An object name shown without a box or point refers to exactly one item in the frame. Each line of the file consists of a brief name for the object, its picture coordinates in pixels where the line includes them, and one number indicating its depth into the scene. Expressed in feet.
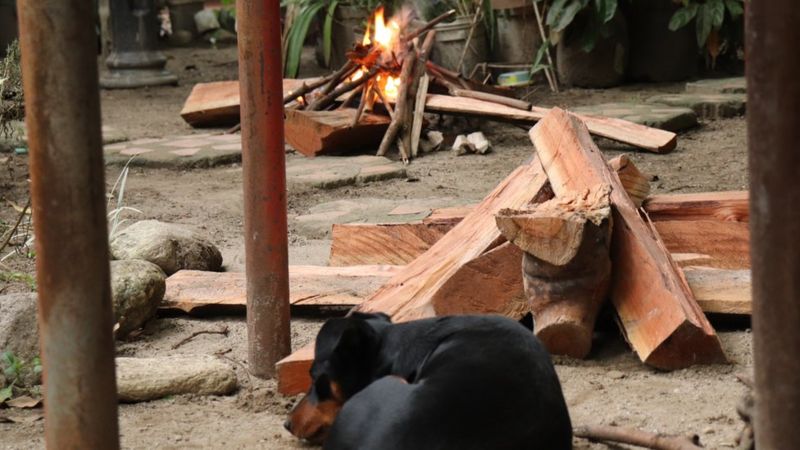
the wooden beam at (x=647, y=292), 23.75
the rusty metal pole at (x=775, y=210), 11.09
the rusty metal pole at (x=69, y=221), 12.19
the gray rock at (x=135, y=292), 28.25
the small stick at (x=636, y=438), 19.19
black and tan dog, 17.65
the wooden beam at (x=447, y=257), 25.59
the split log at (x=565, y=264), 23.86
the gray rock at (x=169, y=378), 24.20
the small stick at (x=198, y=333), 28.23
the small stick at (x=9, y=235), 32.43
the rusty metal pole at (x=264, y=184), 24.11
